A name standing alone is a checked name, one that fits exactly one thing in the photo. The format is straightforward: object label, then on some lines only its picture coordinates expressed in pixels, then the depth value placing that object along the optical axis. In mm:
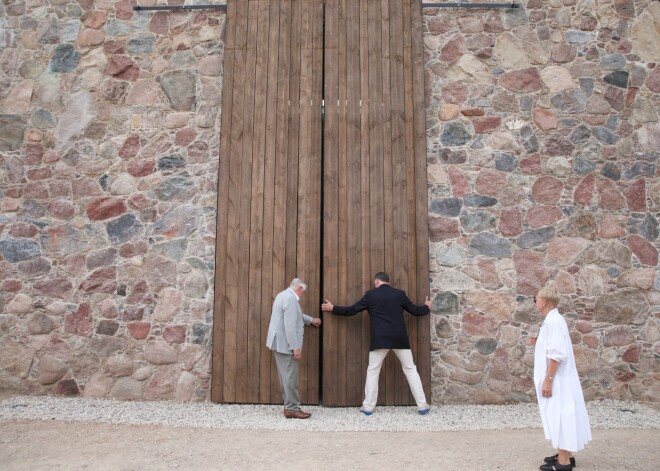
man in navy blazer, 6082
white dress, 4145
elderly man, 5902
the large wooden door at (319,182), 6562
